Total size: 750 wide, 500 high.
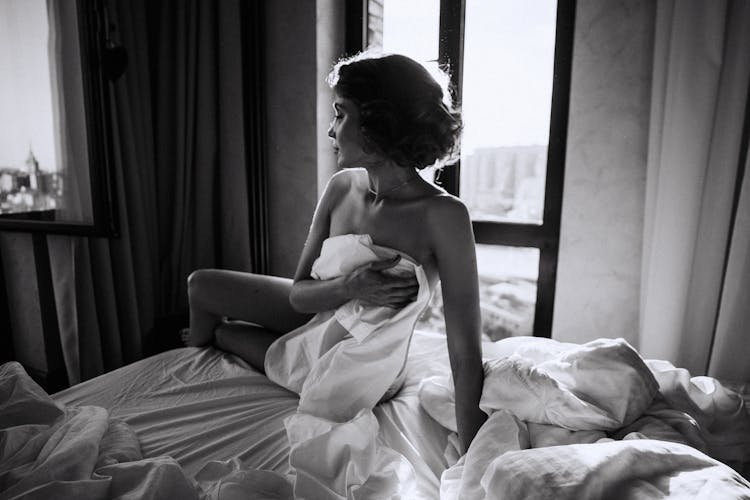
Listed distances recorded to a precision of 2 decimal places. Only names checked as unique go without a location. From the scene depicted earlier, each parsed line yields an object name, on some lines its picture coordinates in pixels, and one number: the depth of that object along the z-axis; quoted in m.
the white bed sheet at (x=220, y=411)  0.98
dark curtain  2.21
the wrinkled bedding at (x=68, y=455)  0.72
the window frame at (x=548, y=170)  1.83
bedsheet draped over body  0.87
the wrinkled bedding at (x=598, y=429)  0.62
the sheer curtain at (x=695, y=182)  1.45
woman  1.06
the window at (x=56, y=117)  1.91
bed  0.63
